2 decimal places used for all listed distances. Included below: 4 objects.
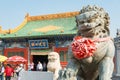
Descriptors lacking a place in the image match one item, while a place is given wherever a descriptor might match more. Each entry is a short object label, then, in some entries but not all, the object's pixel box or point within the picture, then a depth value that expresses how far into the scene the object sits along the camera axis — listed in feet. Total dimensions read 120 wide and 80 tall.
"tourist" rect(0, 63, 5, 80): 30.60
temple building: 48.11
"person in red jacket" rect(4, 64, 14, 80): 29.59
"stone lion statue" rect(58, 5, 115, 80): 7.22
